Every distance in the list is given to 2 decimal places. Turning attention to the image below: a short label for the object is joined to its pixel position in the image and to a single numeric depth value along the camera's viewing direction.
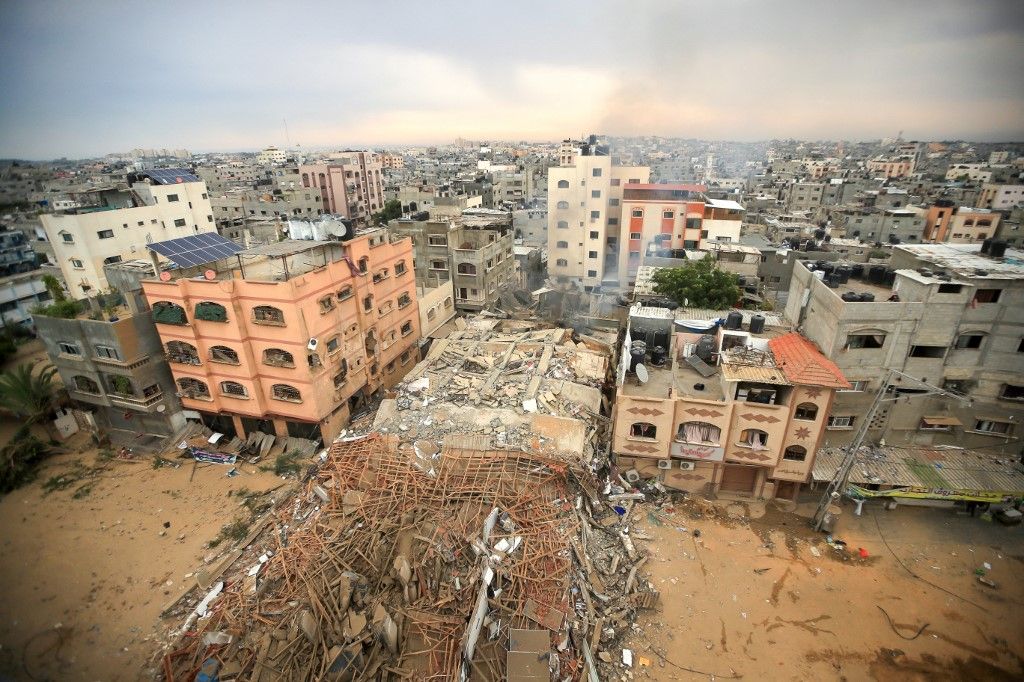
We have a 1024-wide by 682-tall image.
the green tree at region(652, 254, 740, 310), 28.28
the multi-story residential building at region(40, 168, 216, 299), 31.27
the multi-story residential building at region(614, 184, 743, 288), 41.97
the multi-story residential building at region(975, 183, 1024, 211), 60.66
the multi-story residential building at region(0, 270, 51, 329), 36.19
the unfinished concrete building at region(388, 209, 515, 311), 34.72
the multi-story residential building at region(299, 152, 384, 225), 71.19
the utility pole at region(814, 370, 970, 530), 15.92
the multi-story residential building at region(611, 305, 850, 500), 17.39
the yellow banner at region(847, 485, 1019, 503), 17.45
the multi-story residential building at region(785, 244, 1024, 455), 17.92
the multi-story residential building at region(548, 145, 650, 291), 43.84
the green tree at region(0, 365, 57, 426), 22.98
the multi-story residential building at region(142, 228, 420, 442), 19.97
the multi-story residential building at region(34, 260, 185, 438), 21.14
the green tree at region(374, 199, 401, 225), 70.81
